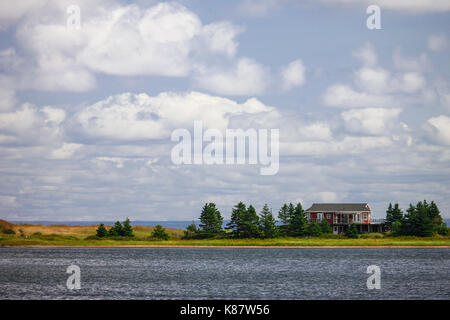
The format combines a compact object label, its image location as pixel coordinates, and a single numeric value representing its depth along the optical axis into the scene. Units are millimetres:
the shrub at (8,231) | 179750
